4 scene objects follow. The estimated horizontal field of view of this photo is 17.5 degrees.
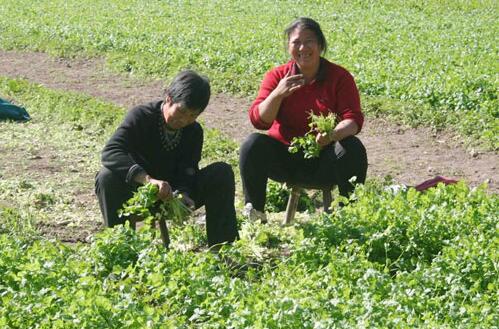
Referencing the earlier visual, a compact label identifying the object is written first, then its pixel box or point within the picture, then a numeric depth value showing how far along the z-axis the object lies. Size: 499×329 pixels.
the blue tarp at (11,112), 17.55
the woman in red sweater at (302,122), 11.02
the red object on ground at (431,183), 11.90
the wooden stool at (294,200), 11.50
